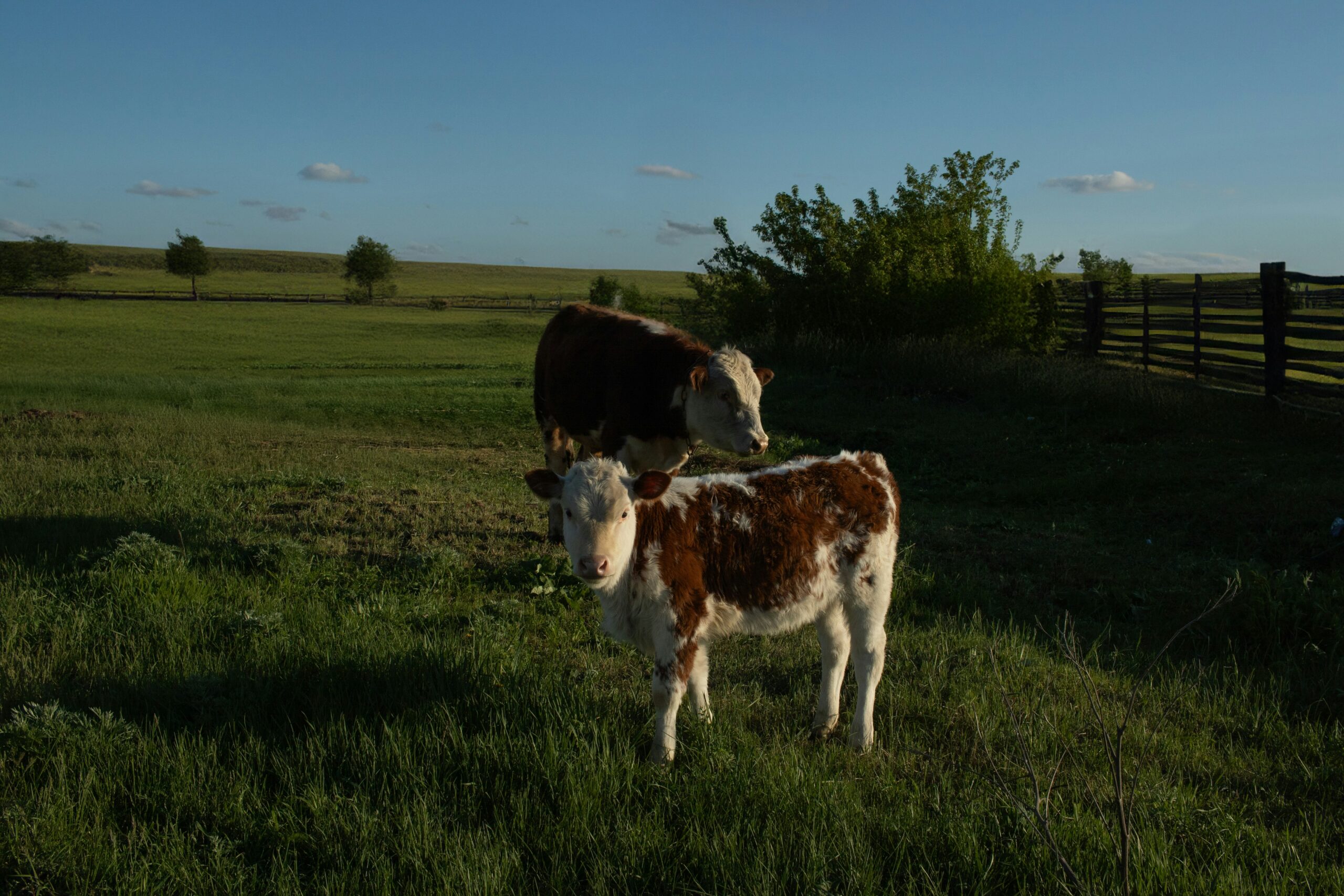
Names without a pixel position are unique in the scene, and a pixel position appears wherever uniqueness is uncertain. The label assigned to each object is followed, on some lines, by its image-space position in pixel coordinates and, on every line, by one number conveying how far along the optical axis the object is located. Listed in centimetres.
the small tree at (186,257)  8850
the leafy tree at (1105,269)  4844
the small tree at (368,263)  9362
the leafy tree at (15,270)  7488
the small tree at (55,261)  8256
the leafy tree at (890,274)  2295
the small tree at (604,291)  6119
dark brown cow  722
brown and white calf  411
